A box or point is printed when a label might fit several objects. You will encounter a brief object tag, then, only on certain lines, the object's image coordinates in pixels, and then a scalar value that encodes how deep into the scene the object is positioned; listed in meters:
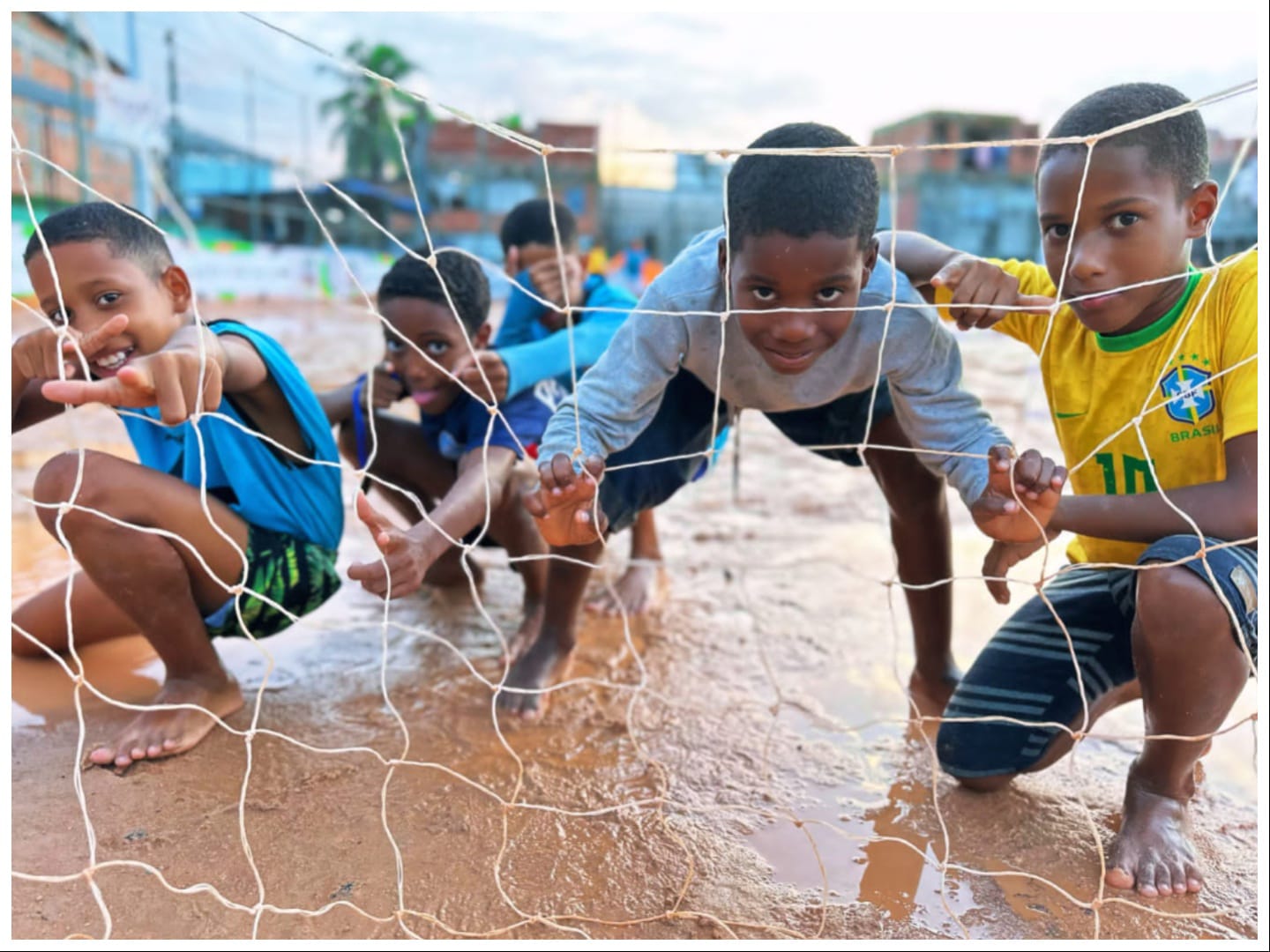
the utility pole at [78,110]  10.95
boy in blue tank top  1.45
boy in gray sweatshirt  1.31
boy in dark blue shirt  1.84
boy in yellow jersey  1.30
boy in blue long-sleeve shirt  1.99
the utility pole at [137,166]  12.20
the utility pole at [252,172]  15.45
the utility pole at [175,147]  16.14
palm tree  24.75
